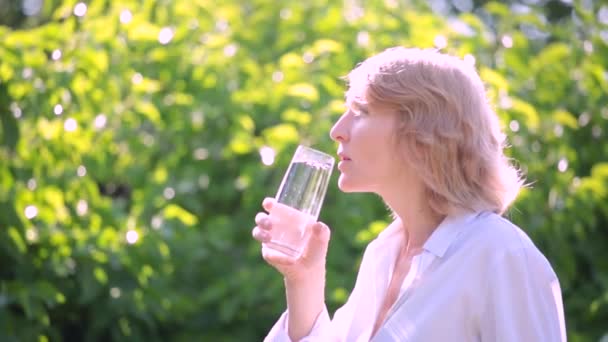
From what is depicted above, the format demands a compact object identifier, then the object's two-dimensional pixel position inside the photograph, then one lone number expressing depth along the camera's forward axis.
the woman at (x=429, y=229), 3.38
